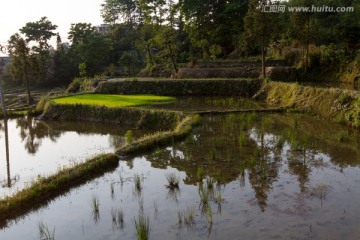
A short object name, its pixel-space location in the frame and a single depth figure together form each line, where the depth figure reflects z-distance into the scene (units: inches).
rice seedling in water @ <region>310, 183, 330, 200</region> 273.9
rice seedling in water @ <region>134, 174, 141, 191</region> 315.6
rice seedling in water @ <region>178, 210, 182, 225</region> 241.8
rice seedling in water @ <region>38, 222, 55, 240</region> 231.2
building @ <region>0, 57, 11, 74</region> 1761.3
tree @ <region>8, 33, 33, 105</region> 1028.9
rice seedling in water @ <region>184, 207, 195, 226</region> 241.4
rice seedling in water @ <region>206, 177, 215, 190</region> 300.3
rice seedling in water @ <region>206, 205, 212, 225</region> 241.4
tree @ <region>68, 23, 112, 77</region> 1572.3
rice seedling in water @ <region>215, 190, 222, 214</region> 260.2
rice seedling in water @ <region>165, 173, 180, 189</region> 315.1
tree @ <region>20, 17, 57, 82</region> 1663.4
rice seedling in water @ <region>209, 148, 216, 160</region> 387.5
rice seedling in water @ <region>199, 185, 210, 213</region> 266.5
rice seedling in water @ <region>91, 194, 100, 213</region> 269.7
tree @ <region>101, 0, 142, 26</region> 2018.7
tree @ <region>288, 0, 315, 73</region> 796.6
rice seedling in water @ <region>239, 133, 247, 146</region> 433.2
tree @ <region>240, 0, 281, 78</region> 806.5
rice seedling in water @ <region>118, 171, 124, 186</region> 336.7
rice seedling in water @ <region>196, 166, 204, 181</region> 325.0
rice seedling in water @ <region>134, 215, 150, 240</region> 209.7
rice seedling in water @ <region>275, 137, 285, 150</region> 408.9
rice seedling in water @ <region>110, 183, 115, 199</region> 304.2
